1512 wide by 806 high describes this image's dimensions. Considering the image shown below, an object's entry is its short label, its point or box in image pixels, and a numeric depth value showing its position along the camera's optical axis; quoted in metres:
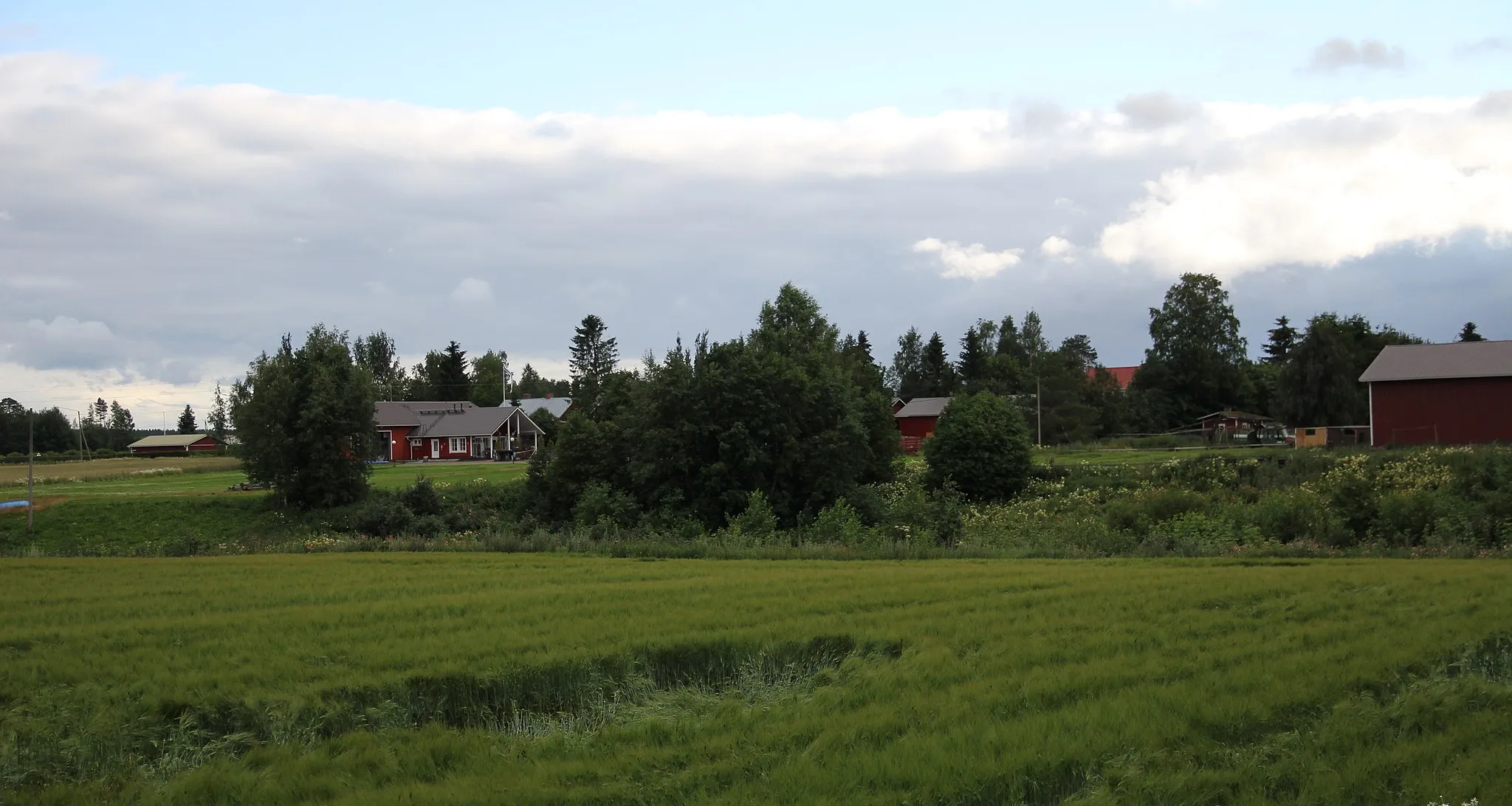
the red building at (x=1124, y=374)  142.32
